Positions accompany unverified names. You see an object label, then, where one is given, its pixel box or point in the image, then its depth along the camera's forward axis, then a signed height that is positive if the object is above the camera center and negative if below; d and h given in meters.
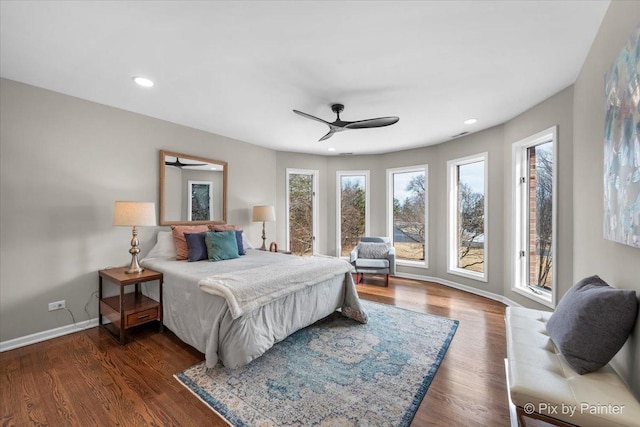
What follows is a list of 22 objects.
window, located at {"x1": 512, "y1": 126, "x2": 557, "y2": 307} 3.05 -0.01
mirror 3.59 +0.38
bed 2.10 -0.83
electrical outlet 2.71 -0.94
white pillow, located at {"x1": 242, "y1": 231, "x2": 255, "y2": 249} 4.11 -0.45
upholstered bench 1.13 -0.83
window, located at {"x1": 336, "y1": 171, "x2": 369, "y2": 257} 5.76 +0.13
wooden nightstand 2.55 -0.94
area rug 1.69 -1.27
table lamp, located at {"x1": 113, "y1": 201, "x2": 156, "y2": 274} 2.71 -0.02
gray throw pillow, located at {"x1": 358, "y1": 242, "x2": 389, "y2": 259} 4.91 -0.66
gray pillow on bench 1.31 -0.58
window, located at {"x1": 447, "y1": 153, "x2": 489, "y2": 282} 4.24 -0.04
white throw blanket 2.11 -0.61
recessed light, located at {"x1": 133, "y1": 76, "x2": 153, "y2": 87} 2.47 +1.28
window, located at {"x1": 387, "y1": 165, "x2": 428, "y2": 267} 5.20 +0.04
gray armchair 4.65 -0.78
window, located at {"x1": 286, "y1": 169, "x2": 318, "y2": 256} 5.55 +0.06
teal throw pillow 3.29 -0.38
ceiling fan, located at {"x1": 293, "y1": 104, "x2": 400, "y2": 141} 2.65 +0.96
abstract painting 1.24 +0.36
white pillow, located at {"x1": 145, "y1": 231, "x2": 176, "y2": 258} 3.31 -0.41
